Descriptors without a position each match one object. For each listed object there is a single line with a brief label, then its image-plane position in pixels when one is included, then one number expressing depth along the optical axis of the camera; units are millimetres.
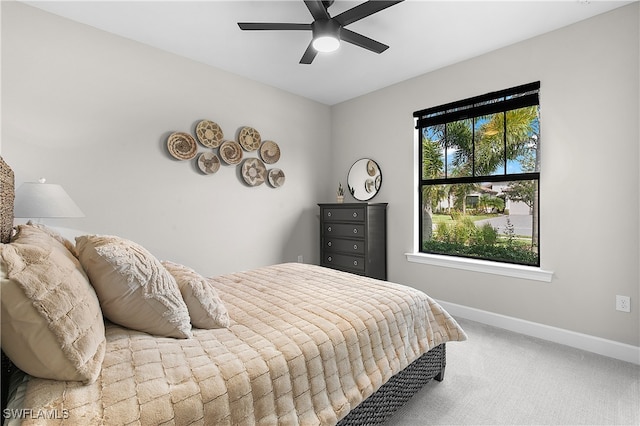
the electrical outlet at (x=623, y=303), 2275
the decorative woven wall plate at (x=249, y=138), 3465
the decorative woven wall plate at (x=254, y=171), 3500
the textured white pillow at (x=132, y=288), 1102
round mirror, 3895
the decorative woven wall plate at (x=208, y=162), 3150
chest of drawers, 3580
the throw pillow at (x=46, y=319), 729
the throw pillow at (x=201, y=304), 1330
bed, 769
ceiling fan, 1900
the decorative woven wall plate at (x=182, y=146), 2939
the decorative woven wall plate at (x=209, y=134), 3129
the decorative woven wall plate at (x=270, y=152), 3668
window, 2836
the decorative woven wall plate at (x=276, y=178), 3744
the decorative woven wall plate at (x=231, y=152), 3293
